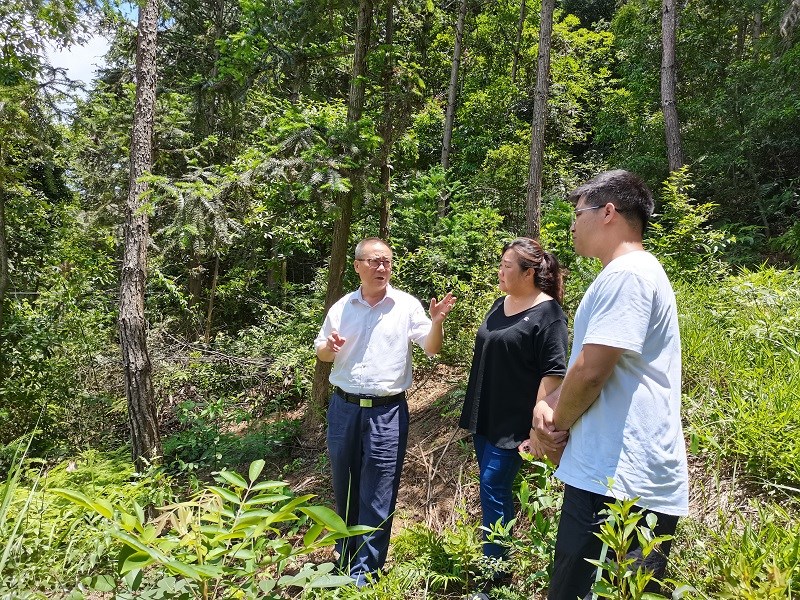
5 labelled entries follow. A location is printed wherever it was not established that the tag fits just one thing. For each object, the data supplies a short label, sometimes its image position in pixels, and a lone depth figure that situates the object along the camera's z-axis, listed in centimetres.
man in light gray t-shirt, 160
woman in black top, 277
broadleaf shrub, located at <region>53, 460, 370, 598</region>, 83
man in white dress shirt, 309
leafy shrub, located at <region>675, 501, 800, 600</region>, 143
